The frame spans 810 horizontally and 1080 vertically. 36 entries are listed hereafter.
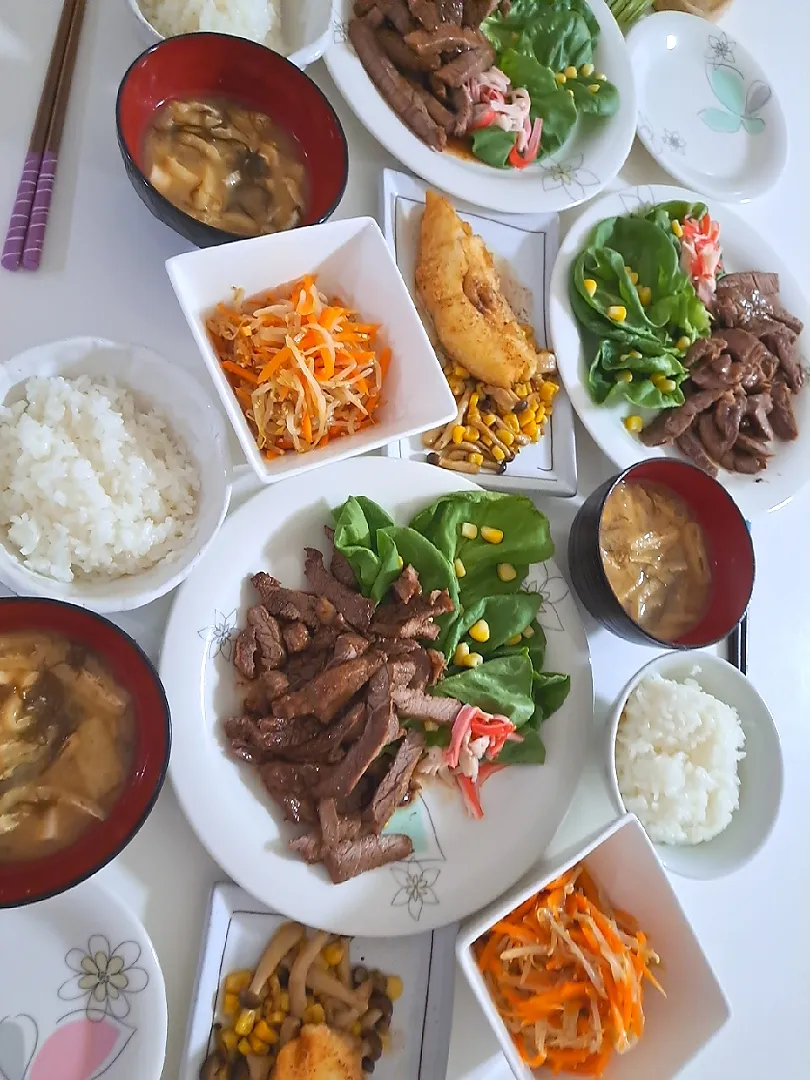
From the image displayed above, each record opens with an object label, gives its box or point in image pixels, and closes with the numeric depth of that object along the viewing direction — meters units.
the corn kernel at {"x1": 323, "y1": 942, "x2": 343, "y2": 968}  0.42
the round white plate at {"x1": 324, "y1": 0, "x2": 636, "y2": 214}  0.55
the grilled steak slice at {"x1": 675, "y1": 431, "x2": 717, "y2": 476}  0.59
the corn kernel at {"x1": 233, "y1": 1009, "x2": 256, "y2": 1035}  0.39
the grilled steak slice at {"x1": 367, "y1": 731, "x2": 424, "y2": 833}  0.44
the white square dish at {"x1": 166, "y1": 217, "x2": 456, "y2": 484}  0.43
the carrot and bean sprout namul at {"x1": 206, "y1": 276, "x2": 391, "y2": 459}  0.44
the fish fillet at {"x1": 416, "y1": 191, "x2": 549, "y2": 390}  0.53
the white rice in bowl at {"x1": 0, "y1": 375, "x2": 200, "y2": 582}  0.38
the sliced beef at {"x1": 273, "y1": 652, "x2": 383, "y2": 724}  0.43
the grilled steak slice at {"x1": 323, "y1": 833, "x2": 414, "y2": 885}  0.42
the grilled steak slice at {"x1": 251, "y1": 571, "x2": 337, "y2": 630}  0.45
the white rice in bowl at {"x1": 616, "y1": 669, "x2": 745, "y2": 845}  0.49
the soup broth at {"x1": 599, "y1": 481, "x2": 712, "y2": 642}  0.52
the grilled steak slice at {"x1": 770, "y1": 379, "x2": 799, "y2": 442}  0.63
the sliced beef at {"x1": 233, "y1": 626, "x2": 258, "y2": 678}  0.43
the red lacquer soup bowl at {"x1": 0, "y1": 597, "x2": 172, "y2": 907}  0.35
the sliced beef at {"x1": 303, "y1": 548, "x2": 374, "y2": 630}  0.46
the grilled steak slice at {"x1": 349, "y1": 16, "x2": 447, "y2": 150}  0.56
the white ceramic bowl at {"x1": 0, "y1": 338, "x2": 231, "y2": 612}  0.39
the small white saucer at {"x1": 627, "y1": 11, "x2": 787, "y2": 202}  0.69
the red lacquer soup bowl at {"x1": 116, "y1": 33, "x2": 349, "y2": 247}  0.45
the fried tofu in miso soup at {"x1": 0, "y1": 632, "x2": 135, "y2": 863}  0.36
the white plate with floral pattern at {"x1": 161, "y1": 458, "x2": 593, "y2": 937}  0.41
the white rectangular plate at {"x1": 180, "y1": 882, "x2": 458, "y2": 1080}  0.39
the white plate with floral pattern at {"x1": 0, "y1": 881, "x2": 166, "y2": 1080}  0.37
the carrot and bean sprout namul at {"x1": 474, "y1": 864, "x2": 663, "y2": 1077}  0.42
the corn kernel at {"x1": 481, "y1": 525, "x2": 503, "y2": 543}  0.50
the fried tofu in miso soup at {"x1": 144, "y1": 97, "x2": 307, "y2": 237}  0.47
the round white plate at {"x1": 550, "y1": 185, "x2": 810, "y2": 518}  0.56
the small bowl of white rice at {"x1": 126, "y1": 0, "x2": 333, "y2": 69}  0.49
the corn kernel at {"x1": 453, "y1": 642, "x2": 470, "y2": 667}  0.48
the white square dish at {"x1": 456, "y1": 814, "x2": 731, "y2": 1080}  0.42
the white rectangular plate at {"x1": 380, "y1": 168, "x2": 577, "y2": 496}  0.53
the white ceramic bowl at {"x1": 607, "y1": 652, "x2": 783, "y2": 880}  0.49
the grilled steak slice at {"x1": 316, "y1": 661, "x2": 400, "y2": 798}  0.43
